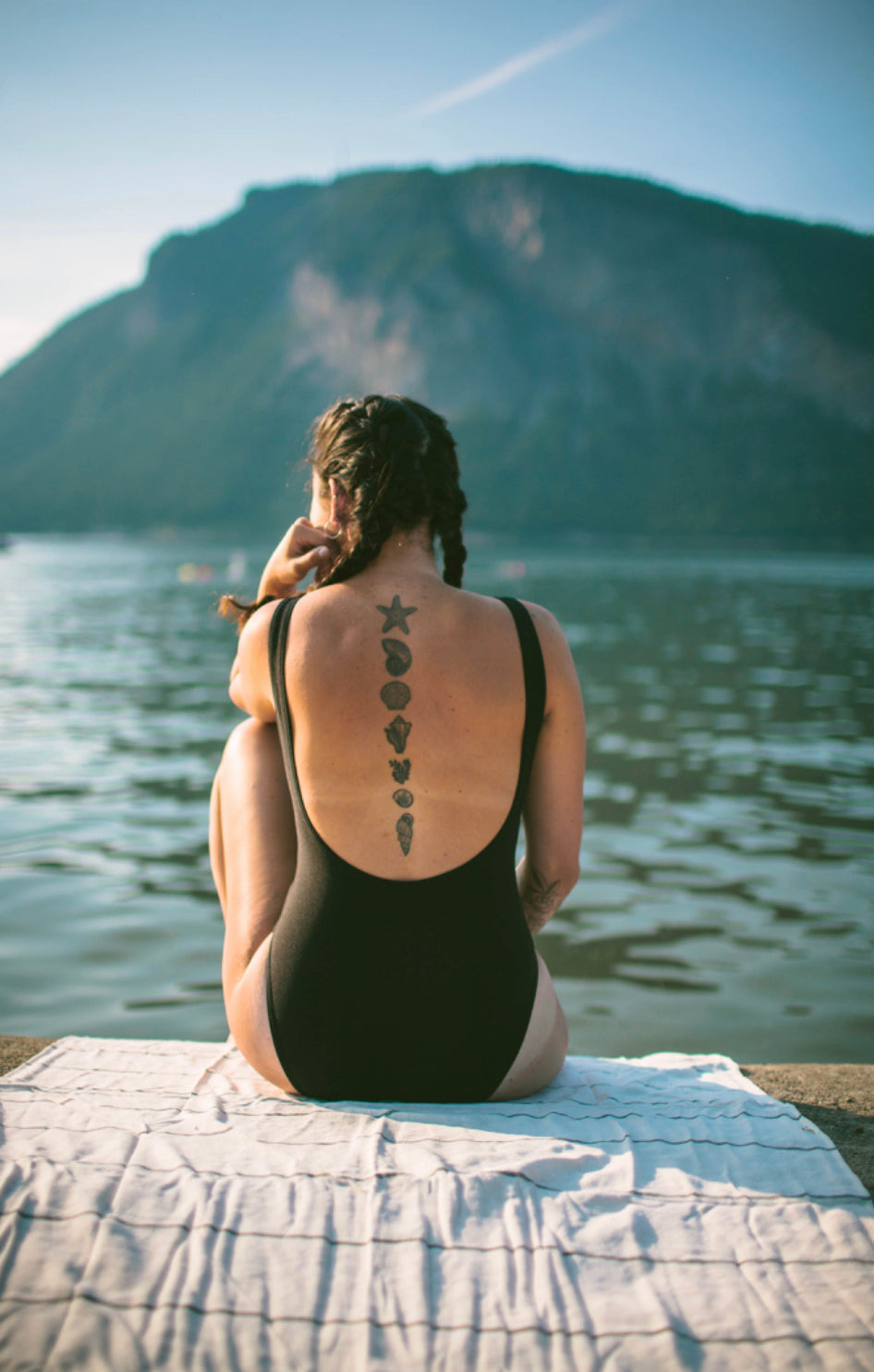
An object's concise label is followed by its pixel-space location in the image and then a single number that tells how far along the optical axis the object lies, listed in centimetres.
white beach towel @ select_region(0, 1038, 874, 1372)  138
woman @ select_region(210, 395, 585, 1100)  192
